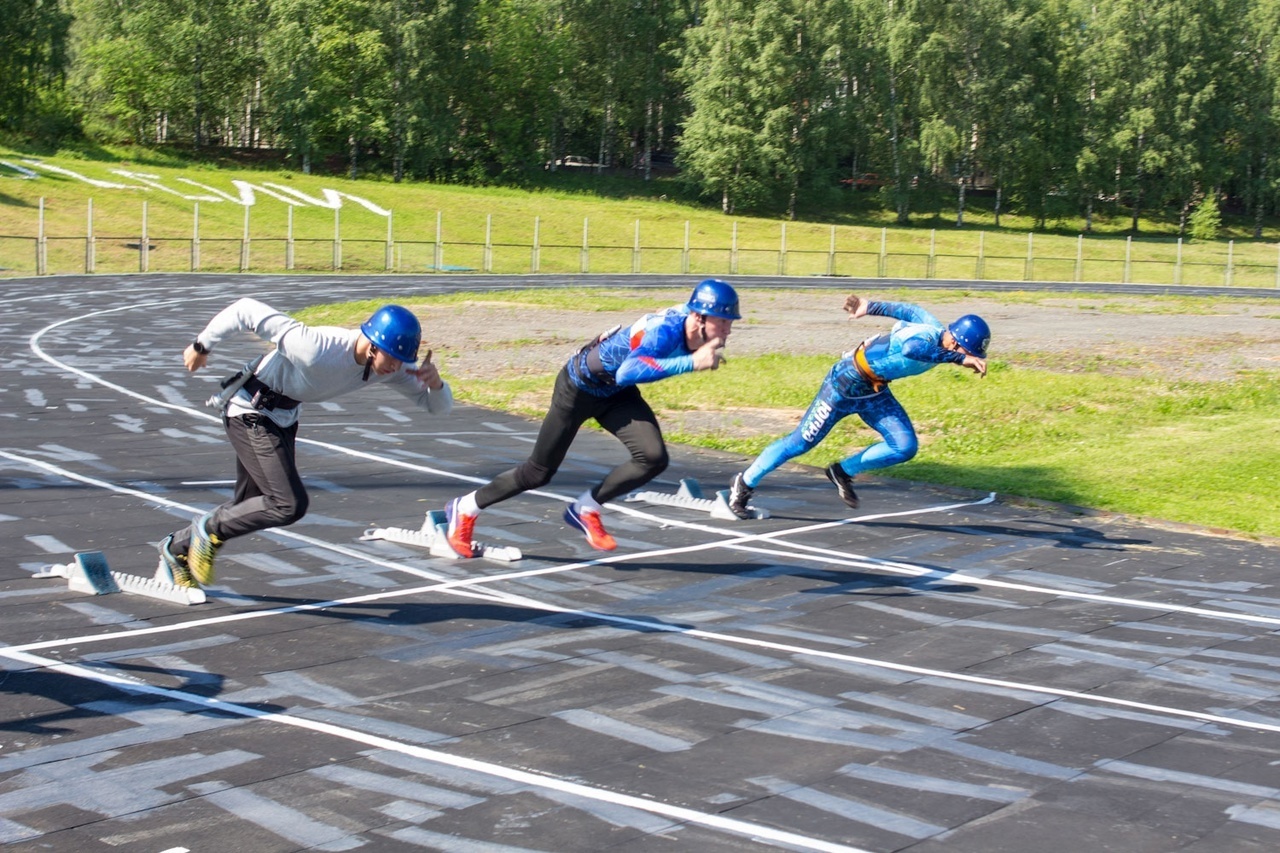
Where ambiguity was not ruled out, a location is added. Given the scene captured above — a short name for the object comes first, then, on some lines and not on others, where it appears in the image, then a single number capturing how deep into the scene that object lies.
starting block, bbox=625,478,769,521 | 11.05
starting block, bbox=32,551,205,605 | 7.61
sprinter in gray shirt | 7.17
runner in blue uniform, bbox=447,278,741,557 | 8.17
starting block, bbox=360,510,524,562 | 9.12
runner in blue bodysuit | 10.38
